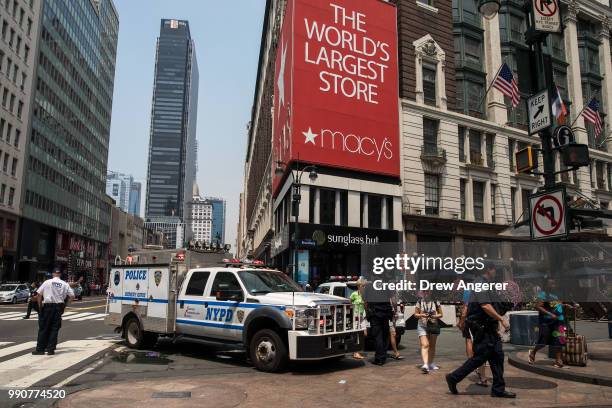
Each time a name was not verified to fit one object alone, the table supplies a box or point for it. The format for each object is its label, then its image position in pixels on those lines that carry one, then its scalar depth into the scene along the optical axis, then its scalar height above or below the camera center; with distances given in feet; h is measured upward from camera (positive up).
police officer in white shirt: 36.01 -3.02
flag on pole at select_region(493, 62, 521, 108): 76.43 +31.29
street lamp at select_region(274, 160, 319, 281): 67.82 +11.59
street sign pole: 31.24 +14.16
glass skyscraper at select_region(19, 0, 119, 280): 191.31 +62.10
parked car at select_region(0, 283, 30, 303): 118.21 -4.99
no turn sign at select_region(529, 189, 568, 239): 27.61 +3.94
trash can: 47.19 -4.53
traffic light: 28.91 +7.57
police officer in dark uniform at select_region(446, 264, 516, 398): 24.12 -3.15
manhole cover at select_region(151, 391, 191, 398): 24.02 -5.96
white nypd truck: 30.50 -2.40
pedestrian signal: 30.63 +7.68
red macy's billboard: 94.53 +39.26
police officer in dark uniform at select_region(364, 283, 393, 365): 34.42 -2.72
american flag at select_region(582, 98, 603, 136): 83.56 +29.13
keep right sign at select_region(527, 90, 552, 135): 31.41 +11.16
